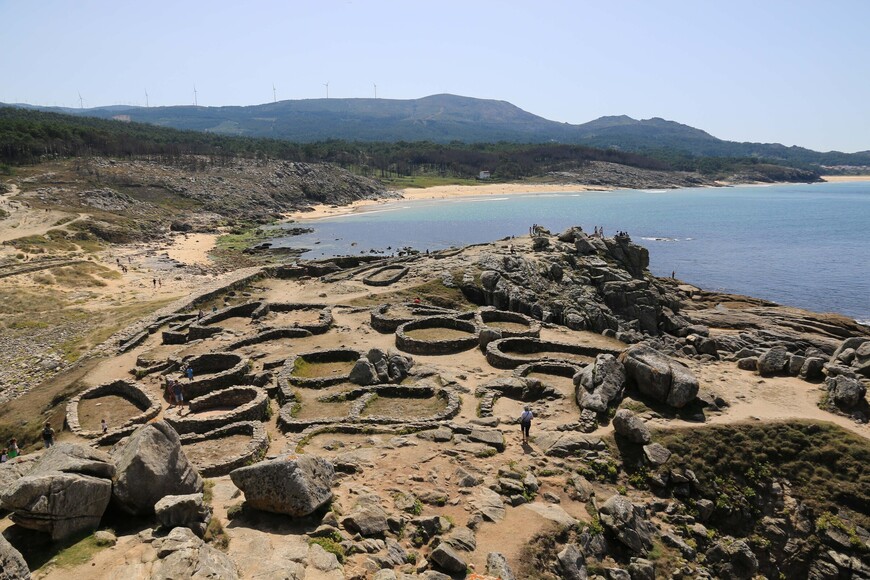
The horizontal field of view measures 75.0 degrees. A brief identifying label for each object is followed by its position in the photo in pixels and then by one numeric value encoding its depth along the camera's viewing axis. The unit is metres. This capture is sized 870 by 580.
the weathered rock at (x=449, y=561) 12.55
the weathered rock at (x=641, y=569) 15.16
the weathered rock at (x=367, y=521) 13.41
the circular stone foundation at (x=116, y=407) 22.67
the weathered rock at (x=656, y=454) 18.84
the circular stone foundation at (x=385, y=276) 47.22
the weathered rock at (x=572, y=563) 14.05
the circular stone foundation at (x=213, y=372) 25.25
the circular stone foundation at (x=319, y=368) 25.36
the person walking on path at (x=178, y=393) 24.39
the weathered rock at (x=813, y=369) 24.03
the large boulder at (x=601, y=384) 21.58
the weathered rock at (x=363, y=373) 25.05
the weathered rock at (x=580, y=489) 17.00
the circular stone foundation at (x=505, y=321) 34.28
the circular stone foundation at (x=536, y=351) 28.36
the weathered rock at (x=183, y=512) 11.85
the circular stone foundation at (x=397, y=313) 34.22
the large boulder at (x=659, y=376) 21.41
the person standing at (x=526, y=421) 19.56
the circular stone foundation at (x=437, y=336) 30.20
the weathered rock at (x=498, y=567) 12.63
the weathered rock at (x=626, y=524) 15.78
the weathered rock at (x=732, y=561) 16.67
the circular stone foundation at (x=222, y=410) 21.61
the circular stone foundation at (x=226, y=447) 18.23
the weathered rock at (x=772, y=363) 25.36
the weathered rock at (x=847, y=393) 21.25
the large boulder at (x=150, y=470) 12.17
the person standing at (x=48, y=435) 21.43
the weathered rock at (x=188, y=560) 10.20
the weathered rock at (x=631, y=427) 19.39
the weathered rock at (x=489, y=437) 19.16
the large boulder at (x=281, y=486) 13.24
